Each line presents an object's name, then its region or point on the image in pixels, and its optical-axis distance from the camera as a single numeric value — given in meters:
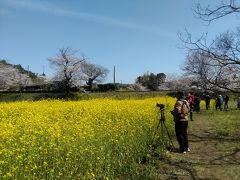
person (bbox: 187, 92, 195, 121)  12.42
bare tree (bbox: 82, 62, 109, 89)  35.22
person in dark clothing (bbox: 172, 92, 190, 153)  6.25
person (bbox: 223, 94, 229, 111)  17.05
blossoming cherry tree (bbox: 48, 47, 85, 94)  28.46
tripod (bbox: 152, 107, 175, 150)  6.46
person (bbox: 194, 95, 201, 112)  15.89
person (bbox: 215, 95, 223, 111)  16.68
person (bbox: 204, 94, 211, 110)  16.90
